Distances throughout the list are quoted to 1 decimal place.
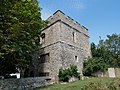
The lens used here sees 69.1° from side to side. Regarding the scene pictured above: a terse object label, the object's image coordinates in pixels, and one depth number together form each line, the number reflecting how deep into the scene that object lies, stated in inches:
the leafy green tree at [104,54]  420.6
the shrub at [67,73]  353.7
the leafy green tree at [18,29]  276.0
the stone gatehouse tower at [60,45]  384.3
